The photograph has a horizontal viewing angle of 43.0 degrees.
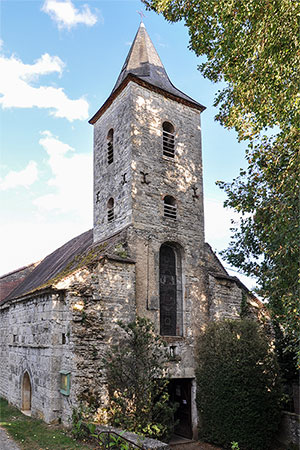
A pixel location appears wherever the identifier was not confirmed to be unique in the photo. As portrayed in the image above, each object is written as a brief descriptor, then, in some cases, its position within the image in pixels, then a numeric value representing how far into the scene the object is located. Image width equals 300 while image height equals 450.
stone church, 11.49
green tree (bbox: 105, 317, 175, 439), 10.76
